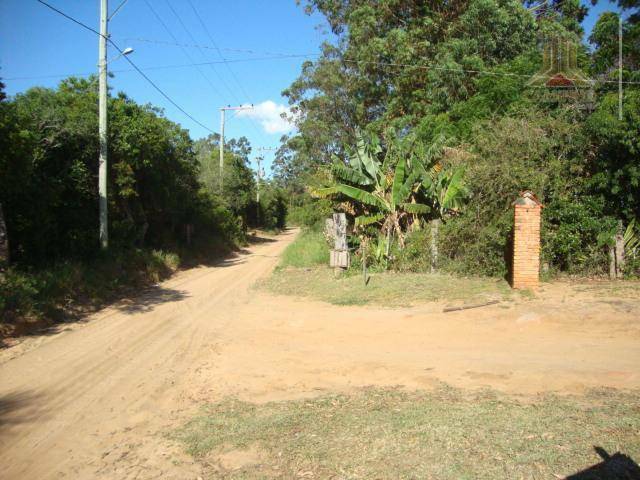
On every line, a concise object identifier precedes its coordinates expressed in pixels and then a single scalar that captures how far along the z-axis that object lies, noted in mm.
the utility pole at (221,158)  29648
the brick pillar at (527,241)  10406
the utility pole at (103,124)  13828
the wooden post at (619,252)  11008
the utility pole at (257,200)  45872
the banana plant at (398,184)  14055
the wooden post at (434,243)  12680
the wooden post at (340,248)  13859
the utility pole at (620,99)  11862
